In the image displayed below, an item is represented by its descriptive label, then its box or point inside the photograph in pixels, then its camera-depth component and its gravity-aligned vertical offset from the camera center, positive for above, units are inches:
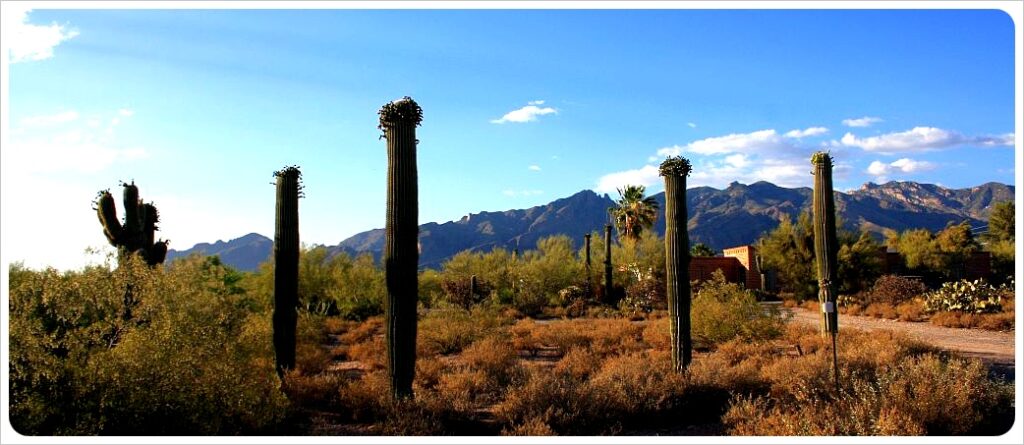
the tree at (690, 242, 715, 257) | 2148.1 -12.7
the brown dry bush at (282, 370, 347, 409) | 385.7 -83.3
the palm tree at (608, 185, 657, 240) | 1446.9 +75.0
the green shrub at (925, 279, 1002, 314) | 887.8 -74.5
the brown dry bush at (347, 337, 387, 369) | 562.6 -94.4
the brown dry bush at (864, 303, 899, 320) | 970.7 -99.5
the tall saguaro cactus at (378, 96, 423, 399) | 371.9 -10.7
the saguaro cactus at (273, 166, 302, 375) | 472.4 -11.5
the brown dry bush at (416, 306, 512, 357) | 651.5 -82.2
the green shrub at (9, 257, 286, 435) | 262.8 -47.8
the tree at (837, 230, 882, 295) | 1233.4 -40.7
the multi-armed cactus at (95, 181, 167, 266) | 561.6 +20.6
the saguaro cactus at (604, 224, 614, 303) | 1280.8 -54.6
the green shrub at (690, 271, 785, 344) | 628.1 -69.5
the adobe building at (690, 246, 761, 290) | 1702.8 -54.6
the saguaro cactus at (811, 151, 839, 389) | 628.1 +24.0
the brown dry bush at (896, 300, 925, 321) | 927.8 -95.2
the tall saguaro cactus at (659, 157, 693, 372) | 462.6 -9.0
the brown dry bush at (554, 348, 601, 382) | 471.8 -87.3
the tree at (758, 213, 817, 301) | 1248.2 -16.2
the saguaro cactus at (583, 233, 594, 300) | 1342.8 -32.6
